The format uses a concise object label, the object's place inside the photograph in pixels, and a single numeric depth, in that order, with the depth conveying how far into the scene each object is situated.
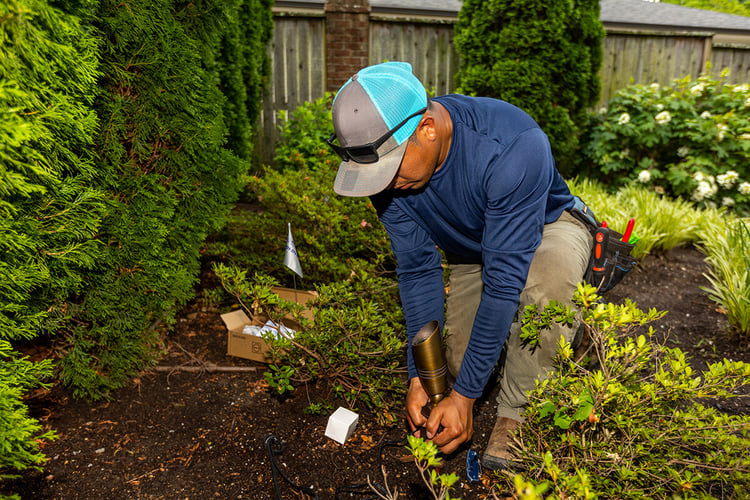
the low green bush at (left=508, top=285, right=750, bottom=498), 1.42
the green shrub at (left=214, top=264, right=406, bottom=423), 2.22
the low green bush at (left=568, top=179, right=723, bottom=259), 4.63
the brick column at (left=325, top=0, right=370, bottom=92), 7.28
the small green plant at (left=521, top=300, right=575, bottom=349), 1.63
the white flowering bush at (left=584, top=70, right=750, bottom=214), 5.91
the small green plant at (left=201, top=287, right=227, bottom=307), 3.07
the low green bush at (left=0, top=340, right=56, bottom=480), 1.31
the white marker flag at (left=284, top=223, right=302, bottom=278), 2.44
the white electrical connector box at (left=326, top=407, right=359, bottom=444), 2.21
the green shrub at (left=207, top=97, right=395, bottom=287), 3.16
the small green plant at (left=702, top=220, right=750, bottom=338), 3.09
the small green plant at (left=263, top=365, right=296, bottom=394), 2.17
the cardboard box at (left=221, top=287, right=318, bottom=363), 2.75
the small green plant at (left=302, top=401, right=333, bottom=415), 2.32
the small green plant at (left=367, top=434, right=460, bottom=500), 1.24
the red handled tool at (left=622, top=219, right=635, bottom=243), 2.63
